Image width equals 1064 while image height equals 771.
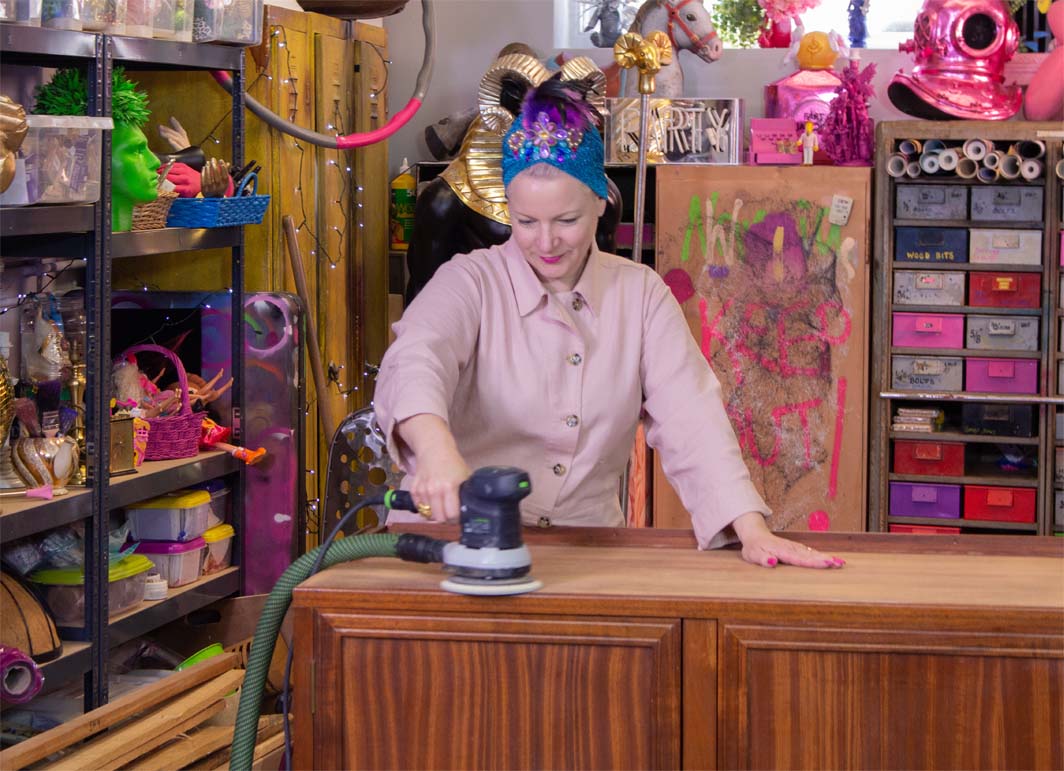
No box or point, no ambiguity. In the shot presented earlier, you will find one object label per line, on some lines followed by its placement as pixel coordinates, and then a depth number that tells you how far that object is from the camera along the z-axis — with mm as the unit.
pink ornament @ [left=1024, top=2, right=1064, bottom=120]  4672
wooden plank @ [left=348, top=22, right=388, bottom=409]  4684
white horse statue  4941
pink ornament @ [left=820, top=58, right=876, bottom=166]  4691
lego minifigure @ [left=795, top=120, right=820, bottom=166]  4730
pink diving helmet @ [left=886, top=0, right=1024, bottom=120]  4715
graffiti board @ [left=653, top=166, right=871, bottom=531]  4668
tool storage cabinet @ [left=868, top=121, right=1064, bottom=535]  4590
